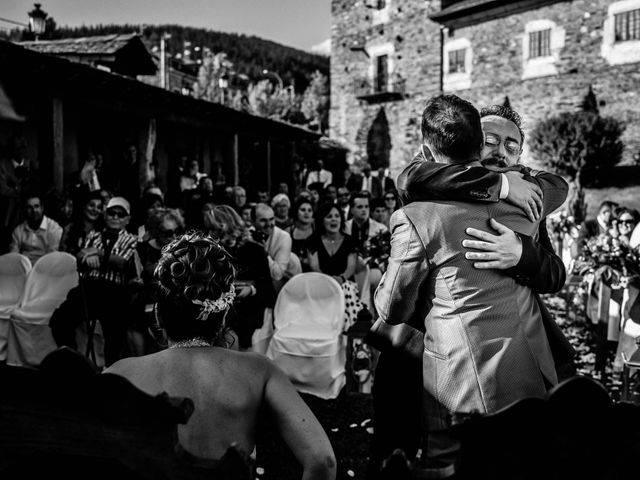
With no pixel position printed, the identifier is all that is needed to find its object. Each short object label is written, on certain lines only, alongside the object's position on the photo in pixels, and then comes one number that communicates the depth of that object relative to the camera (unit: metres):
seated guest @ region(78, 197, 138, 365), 5.52
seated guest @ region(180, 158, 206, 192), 13.29
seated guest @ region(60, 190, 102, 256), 6.44
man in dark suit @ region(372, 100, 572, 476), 2.10
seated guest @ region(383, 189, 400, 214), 9.95
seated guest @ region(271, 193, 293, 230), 8.38
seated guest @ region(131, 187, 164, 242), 8.05
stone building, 24.12
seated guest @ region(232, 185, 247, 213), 9.01
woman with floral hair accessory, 1.85
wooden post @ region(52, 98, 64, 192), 10.48
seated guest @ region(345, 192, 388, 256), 8.09
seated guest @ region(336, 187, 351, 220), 12.75
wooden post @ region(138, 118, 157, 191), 13.97
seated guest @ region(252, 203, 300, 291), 6.30
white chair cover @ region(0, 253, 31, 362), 6.16
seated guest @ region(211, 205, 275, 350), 5.24
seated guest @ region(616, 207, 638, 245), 7.23
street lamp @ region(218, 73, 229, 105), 38.53
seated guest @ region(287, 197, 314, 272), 7.41
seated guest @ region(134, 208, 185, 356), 5.23
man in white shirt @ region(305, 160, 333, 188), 17.89
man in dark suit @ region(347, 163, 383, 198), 19.52
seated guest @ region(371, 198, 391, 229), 9.39
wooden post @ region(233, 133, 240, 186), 17.91
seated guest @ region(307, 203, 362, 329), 6.33
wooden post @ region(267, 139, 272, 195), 19.50
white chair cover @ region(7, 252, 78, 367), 5.91
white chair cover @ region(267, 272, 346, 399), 5.70
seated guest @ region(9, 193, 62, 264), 7.05
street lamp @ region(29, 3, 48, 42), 19.83
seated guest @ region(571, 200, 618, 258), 7.60
